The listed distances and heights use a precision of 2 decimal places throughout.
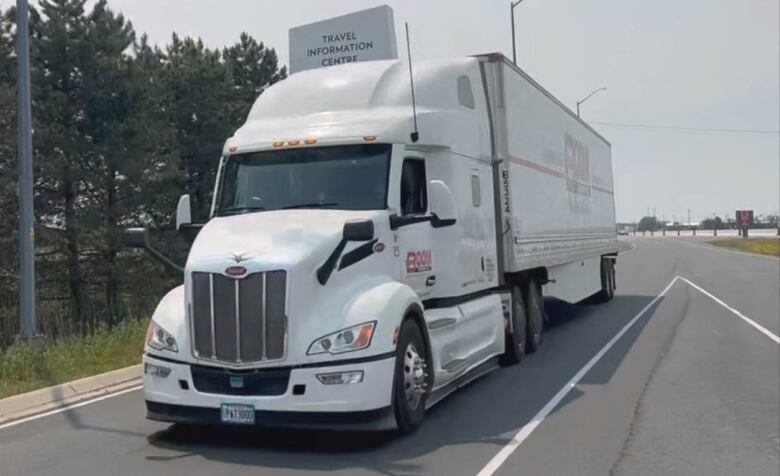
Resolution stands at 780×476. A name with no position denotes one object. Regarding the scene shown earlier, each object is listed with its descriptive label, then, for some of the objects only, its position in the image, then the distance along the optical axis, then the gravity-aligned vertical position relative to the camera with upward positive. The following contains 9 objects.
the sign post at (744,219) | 98.79 +1.03
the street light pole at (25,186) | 11.89 +1.13
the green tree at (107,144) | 26.89 +3.72
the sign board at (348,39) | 15.92 +4.05
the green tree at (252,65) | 37.56 +8.41
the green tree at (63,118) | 25.97 +4.55
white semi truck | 6.84 -0.10
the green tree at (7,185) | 23.45 +2.21
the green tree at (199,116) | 31.95 +5.28
